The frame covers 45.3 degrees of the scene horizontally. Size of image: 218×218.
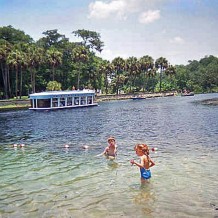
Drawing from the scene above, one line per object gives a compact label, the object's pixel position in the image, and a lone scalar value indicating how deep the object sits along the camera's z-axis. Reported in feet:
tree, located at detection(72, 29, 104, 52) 360.48
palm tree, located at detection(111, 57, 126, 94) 364.29
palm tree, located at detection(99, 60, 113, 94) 341.76
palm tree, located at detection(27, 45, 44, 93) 243.07
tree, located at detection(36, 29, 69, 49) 332.56
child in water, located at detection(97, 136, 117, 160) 51.37
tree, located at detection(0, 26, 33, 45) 292.58
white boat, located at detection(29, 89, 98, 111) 194.84
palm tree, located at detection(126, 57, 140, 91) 378.73
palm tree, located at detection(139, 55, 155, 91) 397.93
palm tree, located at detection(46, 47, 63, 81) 264.49
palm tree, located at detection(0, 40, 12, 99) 233.39
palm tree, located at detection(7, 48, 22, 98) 229.90
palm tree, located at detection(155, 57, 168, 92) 423.63
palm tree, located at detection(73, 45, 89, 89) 295.91
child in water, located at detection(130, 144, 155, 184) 34.27
